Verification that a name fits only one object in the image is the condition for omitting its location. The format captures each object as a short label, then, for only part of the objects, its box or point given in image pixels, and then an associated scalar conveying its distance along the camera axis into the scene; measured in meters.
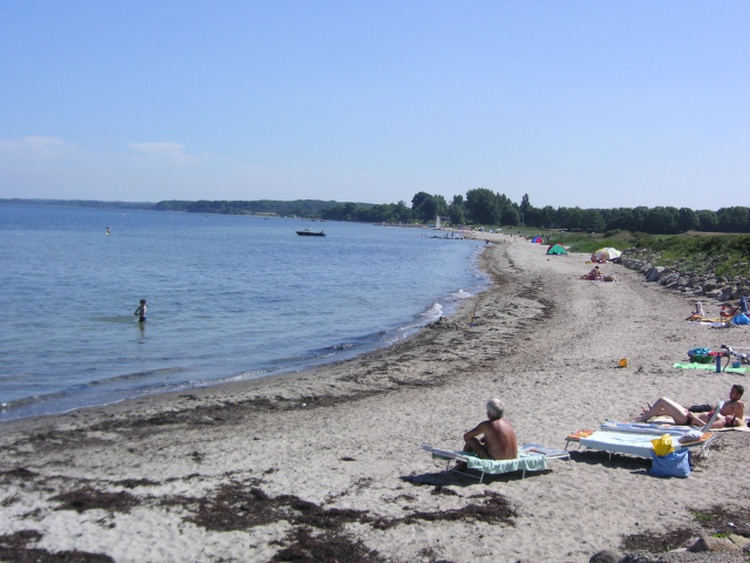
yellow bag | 9.12
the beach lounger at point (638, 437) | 9.62
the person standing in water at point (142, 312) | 25.78
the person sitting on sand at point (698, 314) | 23.40
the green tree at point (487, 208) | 195.25
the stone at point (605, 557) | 6.02
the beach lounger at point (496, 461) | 8.98
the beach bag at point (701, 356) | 16.08
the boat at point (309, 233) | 125.84
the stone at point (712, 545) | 5.85
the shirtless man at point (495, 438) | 9.20
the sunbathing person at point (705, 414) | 10.88
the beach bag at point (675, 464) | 9.02
